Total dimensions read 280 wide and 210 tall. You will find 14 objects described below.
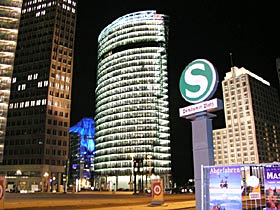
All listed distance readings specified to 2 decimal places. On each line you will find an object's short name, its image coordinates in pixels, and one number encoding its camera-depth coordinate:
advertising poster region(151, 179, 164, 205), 29.50
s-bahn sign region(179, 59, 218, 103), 13.21
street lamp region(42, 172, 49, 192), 104.05
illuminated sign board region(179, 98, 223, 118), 12.96
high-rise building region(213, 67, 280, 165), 151.75
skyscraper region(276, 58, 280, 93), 149.01
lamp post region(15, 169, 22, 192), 106.82
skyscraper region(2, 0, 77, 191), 113.75
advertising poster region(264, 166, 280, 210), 9.35
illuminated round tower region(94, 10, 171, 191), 142.75
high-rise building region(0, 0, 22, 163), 100.78
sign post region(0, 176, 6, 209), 14.71
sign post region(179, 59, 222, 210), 12.99
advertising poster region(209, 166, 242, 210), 10.02
